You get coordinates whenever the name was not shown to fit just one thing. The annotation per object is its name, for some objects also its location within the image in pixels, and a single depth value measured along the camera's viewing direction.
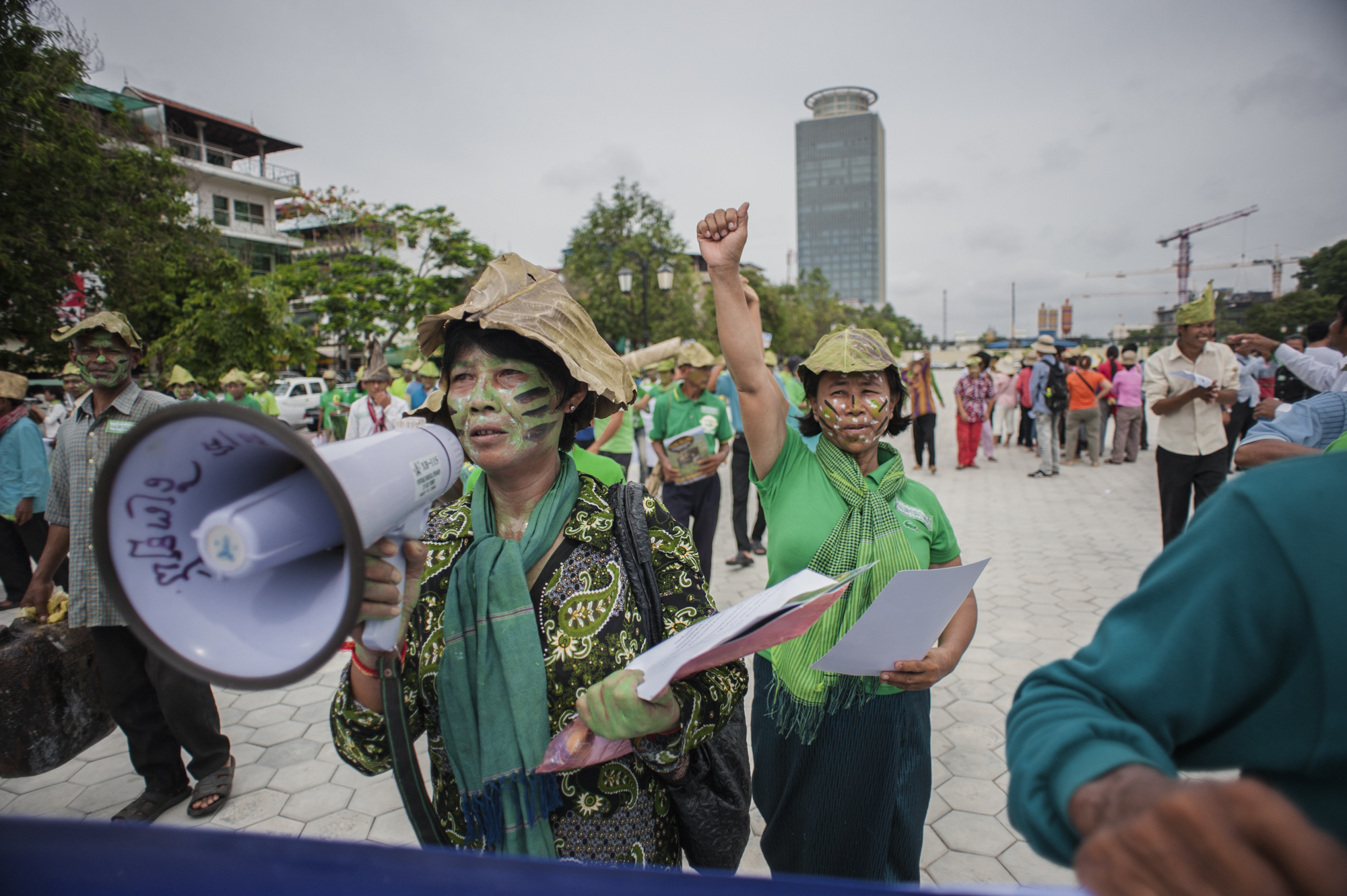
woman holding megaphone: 1.44
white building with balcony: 35.44
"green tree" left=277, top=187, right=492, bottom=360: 25.92
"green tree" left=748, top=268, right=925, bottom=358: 40.78
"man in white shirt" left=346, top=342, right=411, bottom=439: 7.57
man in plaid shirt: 2.96
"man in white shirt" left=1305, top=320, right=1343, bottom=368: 5.16
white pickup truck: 22.22
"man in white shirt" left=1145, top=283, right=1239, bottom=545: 4.93
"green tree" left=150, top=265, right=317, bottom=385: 17.41
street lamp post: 15.34
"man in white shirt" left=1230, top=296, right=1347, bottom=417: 4.42
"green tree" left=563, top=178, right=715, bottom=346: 26.12
